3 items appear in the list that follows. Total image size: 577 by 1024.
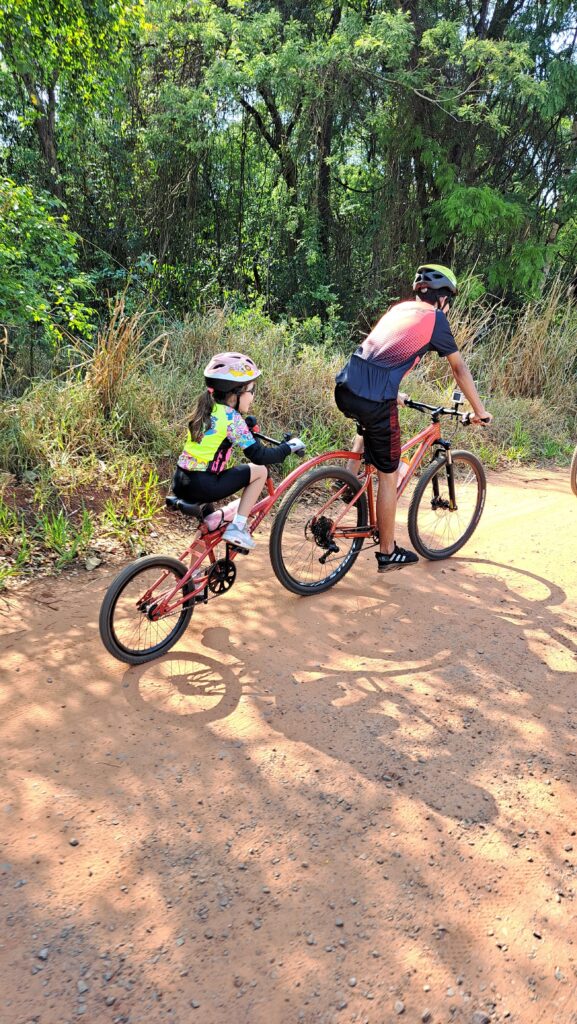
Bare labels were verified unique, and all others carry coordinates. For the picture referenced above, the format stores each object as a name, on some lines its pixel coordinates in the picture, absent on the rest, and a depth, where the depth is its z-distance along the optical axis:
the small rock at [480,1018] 2.12
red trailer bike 3.80
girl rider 3.78
